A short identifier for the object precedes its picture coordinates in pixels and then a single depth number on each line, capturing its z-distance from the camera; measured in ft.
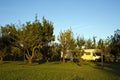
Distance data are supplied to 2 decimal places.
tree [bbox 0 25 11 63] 74.69
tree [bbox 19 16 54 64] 71.10
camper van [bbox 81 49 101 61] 89.87
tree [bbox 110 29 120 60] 91.84
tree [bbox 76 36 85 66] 71.67
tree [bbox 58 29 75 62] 82.15
